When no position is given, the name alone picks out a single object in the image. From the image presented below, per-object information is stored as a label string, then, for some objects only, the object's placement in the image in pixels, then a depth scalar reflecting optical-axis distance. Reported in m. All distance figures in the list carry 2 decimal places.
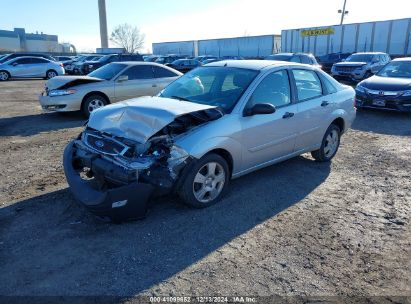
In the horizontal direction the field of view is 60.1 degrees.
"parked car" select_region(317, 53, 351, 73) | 26.20
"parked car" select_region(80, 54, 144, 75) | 20.94
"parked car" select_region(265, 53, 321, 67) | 16.72
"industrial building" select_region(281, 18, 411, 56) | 30.19
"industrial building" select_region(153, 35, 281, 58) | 42.44
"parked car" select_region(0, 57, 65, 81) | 23.08
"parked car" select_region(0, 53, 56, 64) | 26.17
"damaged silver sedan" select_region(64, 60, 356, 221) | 3.76
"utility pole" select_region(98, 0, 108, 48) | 68.31
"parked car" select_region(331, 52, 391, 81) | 18.30
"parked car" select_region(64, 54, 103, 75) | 26.72
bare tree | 96.00
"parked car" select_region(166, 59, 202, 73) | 25.86
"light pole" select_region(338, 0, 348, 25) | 41.59
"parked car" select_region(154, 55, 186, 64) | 30.97
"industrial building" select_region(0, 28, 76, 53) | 95.03
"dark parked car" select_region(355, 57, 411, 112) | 10.05
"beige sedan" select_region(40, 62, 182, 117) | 9.34
